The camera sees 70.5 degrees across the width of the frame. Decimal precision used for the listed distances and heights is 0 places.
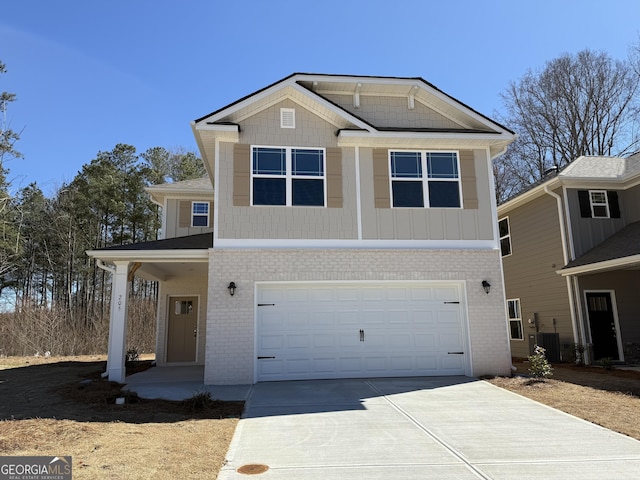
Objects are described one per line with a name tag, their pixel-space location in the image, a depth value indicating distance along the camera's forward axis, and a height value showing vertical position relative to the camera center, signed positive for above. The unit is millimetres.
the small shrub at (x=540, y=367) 10078 -1097
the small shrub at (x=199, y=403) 7336 -1291
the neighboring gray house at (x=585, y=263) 13359 +1625
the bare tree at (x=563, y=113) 24438 +11235
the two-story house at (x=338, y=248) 10242 +1693
